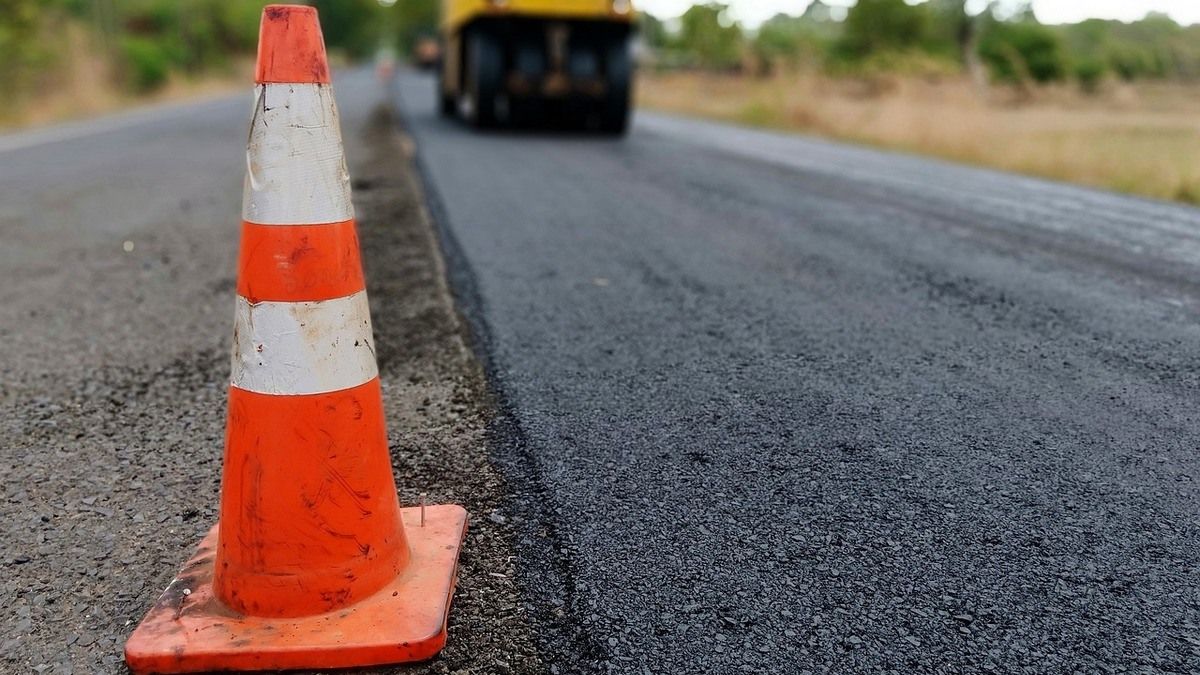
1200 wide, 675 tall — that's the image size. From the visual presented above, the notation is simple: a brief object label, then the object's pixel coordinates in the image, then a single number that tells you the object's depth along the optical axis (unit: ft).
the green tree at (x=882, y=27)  168.35
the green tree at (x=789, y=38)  81.23
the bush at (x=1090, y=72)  118.39
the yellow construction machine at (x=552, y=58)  38.32
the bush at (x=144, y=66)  89.96
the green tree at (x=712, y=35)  111.65
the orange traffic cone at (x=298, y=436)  5.28
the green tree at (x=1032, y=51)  135.03
